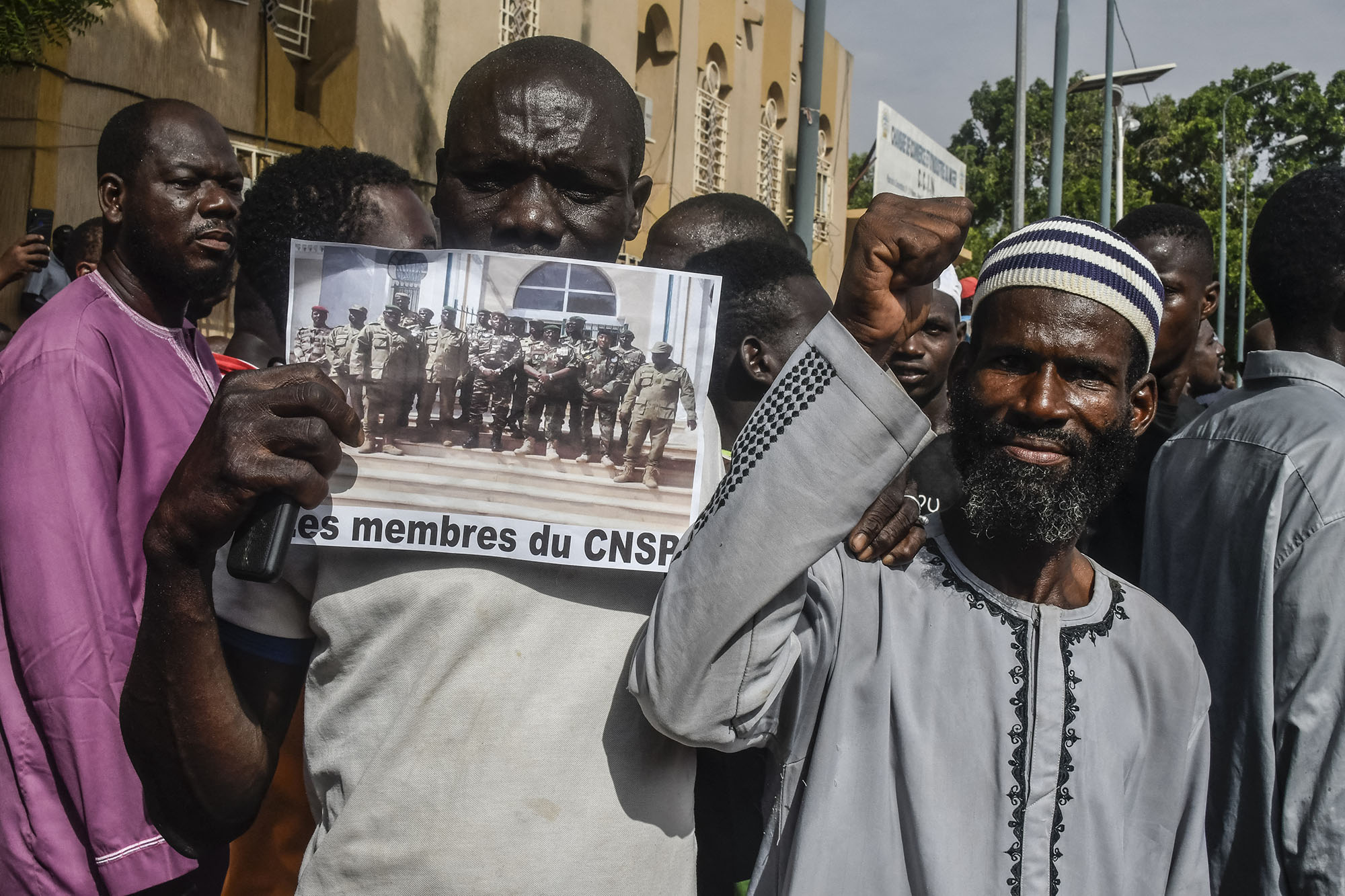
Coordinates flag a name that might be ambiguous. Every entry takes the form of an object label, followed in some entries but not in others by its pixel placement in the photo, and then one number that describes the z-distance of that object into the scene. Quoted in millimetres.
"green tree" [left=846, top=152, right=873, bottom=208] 28709
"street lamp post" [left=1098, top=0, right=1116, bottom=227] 12492
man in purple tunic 1930
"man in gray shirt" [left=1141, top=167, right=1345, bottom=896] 1967
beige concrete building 6355
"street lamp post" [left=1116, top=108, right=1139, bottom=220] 20206
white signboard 6145
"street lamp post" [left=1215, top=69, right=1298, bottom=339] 24938
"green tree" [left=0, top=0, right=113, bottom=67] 4590
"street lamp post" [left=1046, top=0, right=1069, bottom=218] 9969
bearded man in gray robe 1213
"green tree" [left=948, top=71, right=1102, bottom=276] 34663
